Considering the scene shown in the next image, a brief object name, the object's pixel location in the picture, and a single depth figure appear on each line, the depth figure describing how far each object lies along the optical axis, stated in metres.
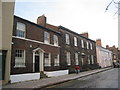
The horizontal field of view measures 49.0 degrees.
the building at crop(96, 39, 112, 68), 37.69
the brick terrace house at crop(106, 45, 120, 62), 64.21
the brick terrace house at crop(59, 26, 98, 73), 21.89
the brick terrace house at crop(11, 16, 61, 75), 13.67
